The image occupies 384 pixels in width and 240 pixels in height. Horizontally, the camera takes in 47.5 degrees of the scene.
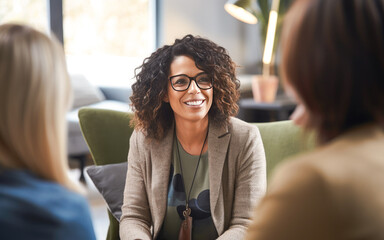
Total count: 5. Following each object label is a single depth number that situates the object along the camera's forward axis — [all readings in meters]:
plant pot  4.00
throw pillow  1.77
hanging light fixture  3.73
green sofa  1.91
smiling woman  1.56
